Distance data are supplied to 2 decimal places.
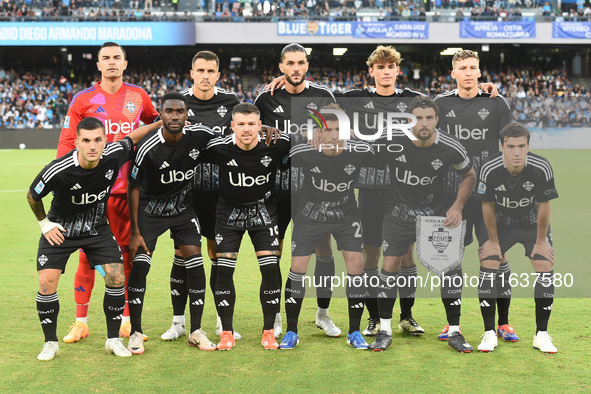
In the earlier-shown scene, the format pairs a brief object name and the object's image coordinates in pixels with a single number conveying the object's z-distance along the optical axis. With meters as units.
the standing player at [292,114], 5.78
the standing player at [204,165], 5.74
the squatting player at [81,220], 5.01
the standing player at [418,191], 5.41
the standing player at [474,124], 5.57
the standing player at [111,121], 5.78
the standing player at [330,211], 5.48
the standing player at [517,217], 5.27
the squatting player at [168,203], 5.35
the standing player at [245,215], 5.39
